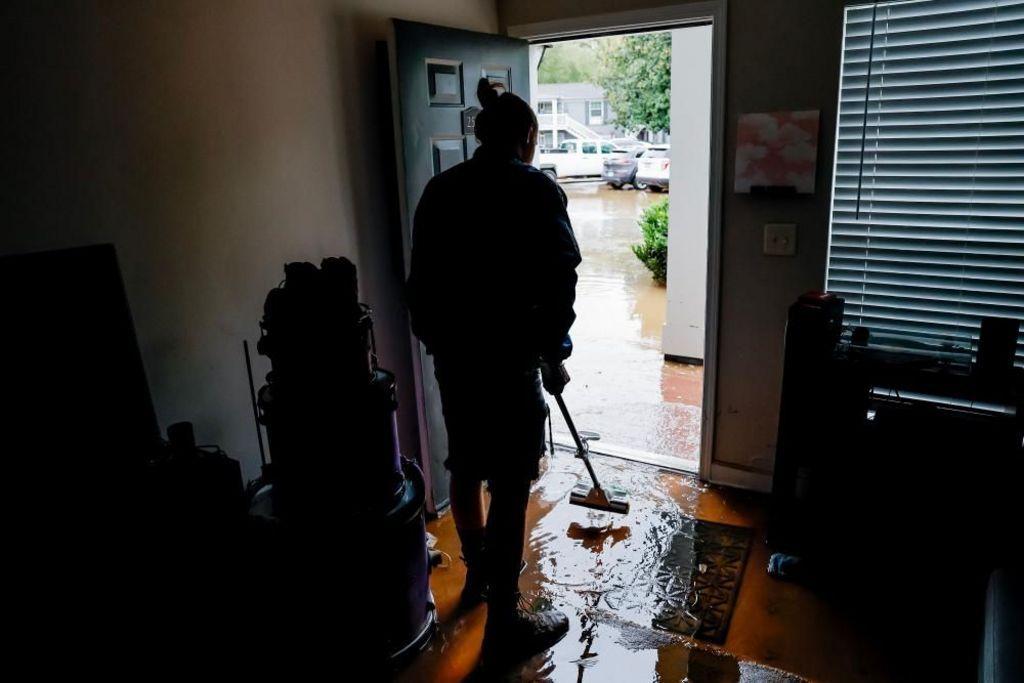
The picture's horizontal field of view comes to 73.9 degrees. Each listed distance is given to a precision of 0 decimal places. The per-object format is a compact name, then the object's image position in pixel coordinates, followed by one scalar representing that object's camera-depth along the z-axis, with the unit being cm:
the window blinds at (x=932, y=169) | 251
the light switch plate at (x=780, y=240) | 294
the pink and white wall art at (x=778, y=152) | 281
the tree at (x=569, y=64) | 2167
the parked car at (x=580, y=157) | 1723
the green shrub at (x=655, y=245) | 744
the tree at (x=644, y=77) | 1397
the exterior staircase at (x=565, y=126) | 1952
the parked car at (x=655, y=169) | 1458
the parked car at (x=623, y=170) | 1545
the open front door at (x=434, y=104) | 269
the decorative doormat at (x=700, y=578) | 242
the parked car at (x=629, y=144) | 1741
